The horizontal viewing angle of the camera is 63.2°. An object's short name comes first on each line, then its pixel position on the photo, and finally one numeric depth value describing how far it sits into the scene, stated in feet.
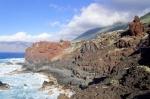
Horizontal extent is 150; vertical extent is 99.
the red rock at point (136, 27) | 115.64
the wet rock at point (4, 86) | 103.42
